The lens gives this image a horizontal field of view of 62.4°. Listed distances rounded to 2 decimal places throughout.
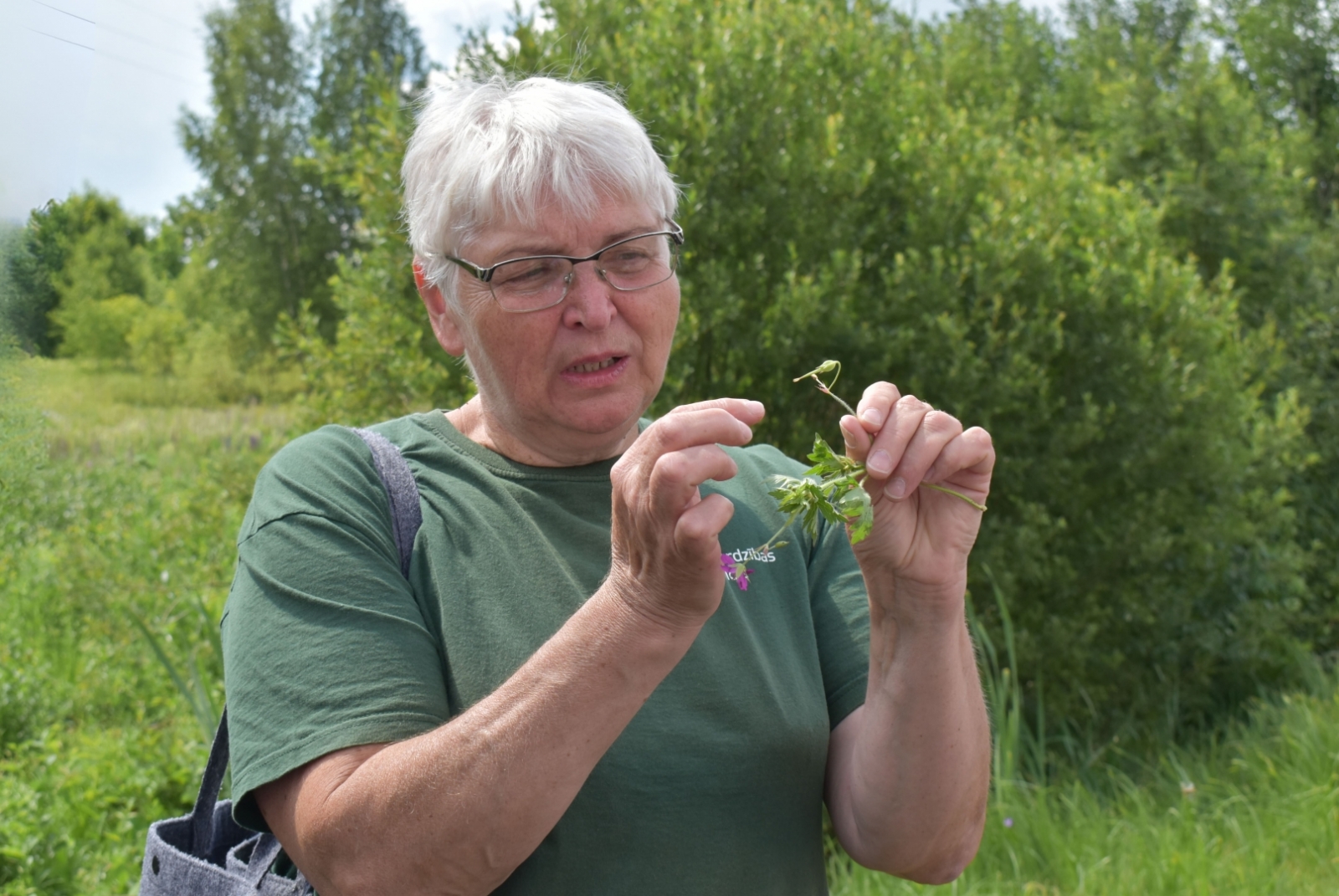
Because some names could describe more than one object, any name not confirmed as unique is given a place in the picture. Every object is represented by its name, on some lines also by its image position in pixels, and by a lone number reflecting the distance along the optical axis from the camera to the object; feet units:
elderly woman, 4.67
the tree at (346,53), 87.81
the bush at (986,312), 15.21
